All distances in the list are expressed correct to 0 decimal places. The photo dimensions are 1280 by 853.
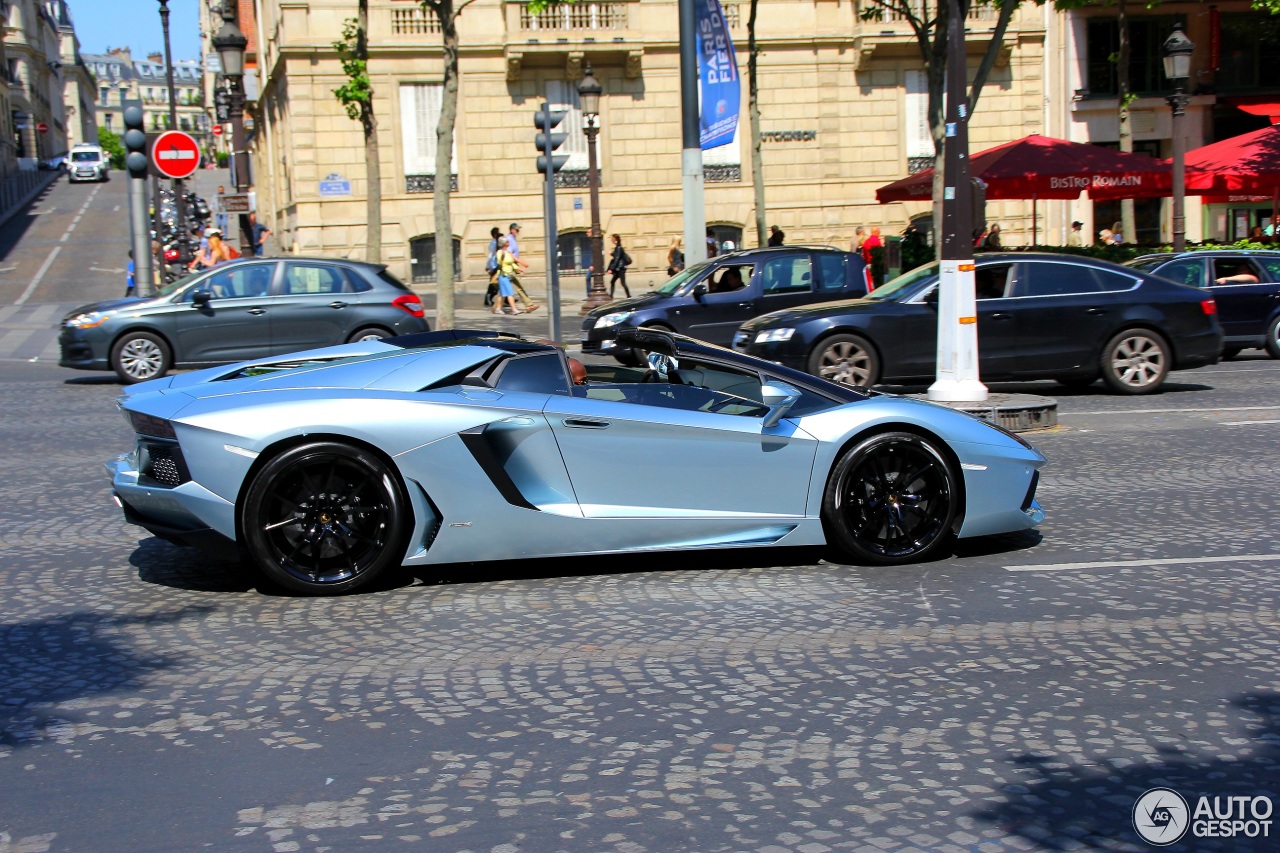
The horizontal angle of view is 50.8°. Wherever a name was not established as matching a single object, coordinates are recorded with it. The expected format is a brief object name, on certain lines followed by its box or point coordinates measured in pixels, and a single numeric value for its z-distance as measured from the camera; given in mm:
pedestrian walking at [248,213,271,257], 27403
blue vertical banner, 21016
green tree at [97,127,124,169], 146050
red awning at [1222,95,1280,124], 36469
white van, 80062
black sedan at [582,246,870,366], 17719
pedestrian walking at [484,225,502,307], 28938
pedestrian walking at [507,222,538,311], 28438
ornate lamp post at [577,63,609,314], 27891
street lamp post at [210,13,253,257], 21859
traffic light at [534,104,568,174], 19016
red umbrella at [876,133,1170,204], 21312
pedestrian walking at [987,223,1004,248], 25281
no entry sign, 19219
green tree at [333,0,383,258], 24391
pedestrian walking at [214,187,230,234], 33662
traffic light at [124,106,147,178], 18297
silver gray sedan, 16094
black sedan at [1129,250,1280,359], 17859
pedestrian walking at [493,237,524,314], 28047
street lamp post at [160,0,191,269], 24500
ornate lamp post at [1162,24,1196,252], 22297
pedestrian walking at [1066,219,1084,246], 34834
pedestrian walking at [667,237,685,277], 30131
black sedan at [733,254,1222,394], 13938
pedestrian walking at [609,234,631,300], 29969
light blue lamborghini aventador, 5938
